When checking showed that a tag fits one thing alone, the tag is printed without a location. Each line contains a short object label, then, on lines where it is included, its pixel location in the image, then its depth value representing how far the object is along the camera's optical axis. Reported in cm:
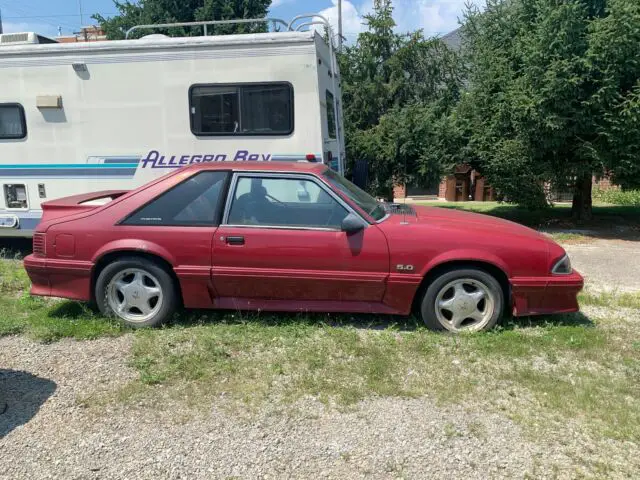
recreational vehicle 676
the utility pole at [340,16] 1952
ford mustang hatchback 439
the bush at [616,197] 1596
